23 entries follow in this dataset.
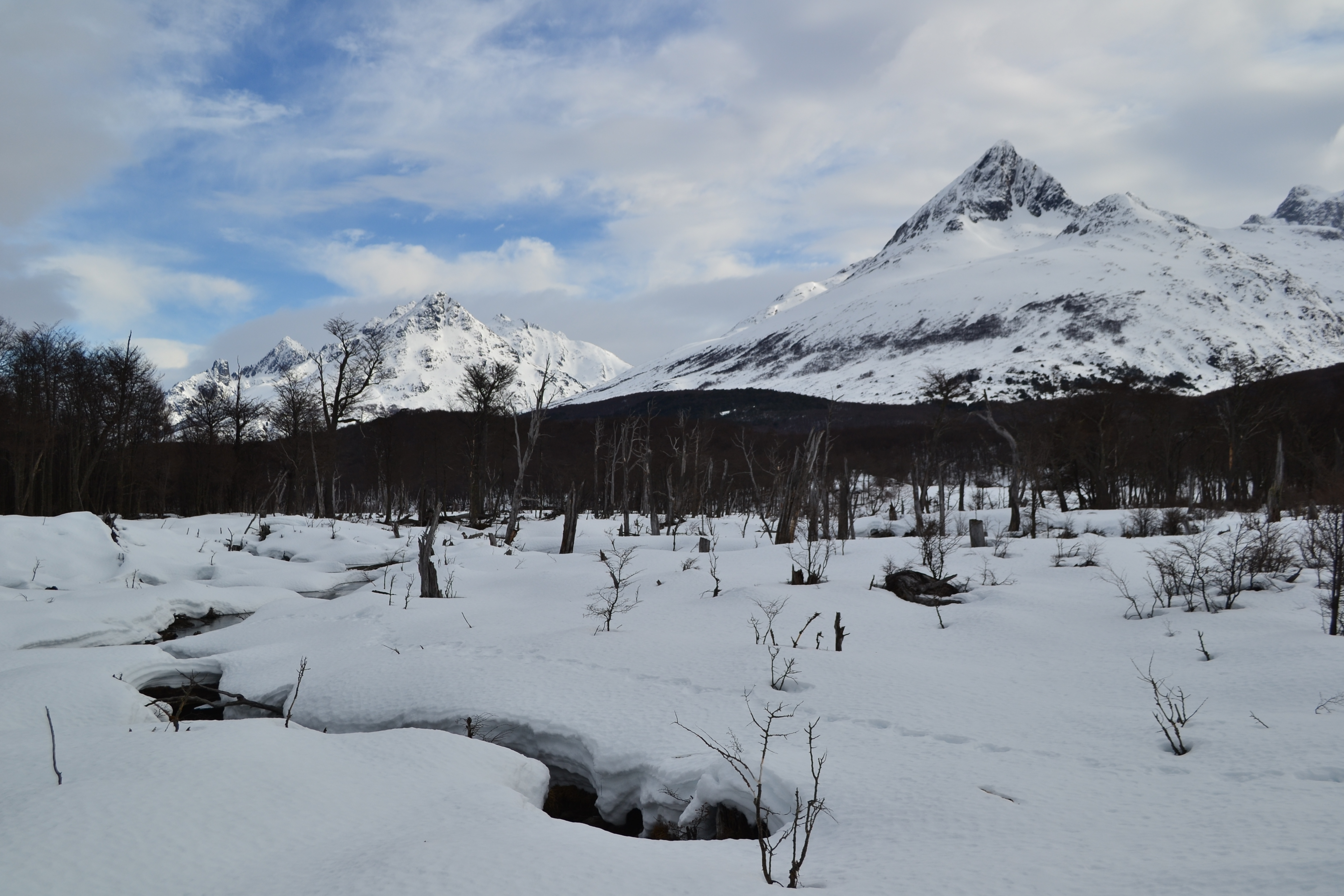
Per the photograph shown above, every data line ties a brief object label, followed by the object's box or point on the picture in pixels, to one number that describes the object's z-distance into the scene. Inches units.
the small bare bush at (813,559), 565.0
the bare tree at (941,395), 1130.0
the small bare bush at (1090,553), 643.5
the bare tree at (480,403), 1236.5
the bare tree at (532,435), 1033.5
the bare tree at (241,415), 1594.5
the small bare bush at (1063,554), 664.4
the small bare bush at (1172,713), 224.7
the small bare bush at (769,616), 374.6
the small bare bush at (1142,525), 920.3
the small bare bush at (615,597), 458.3
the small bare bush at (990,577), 575.5
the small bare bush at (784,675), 310.5
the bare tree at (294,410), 1408.7
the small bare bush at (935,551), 581.6
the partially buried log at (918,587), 536.1
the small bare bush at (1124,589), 446.3
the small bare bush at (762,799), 152.9
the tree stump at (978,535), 837.8
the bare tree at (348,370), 1342.3
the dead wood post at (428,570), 576.1
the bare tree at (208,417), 1674.5
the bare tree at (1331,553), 357.1
